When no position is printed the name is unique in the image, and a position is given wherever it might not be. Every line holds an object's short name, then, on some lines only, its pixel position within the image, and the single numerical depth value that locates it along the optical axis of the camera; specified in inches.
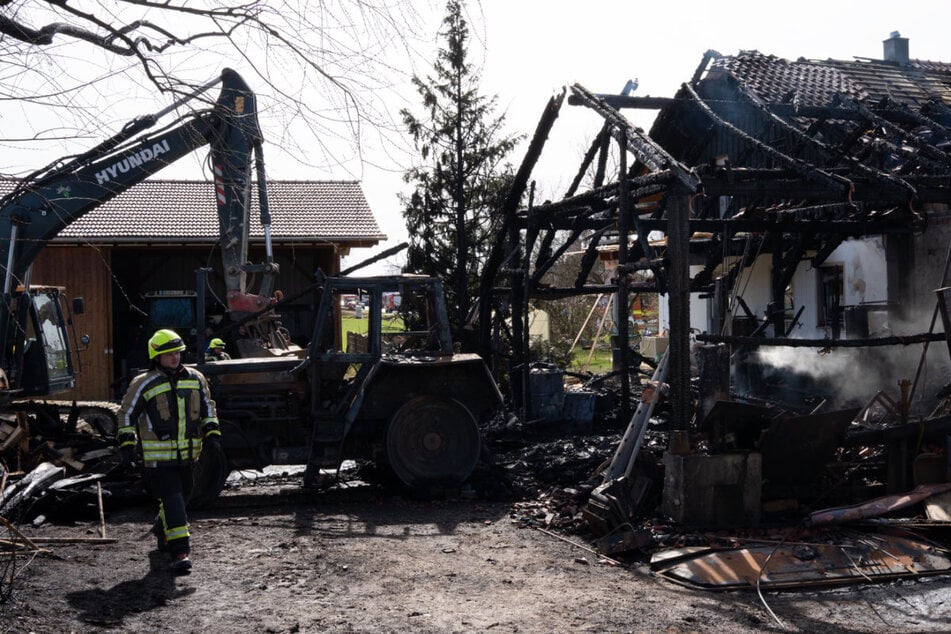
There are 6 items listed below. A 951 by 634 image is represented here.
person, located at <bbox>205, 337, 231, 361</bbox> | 395.3
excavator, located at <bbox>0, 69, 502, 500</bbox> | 368.8
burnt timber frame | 357.4
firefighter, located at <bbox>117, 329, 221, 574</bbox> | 275.7
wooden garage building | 764.0
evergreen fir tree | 759.1
